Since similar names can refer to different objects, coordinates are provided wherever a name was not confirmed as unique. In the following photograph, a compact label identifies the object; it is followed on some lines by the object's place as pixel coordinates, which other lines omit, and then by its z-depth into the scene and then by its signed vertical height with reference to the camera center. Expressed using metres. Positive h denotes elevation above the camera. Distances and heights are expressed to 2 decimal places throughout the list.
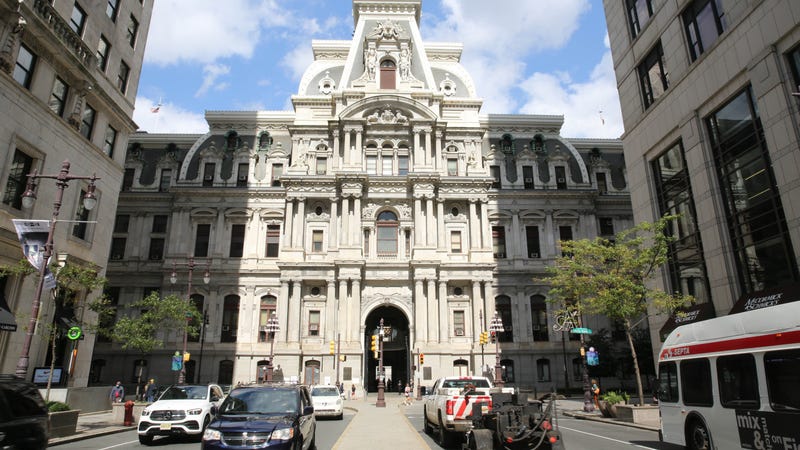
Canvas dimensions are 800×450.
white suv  14.54 -1.55
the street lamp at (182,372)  28.67 -0.49
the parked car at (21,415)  8.43 -0.90
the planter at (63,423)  15.60 -1.86
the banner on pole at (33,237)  15.91 +4.03
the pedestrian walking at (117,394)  28.98 -1.75
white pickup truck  13.54 -1.12
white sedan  22.77 -1.86
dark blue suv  9.38 -1.13
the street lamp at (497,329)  33.62 +2.32
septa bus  9.81 -0.47
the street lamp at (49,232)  14.22 +4.10
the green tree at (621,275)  23.52 +4.36
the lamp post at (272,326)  36.75 +2.72
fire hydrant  20.16 -2.00
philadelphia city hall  43.06 +13.31
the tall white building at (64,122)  21.42 +11.88
